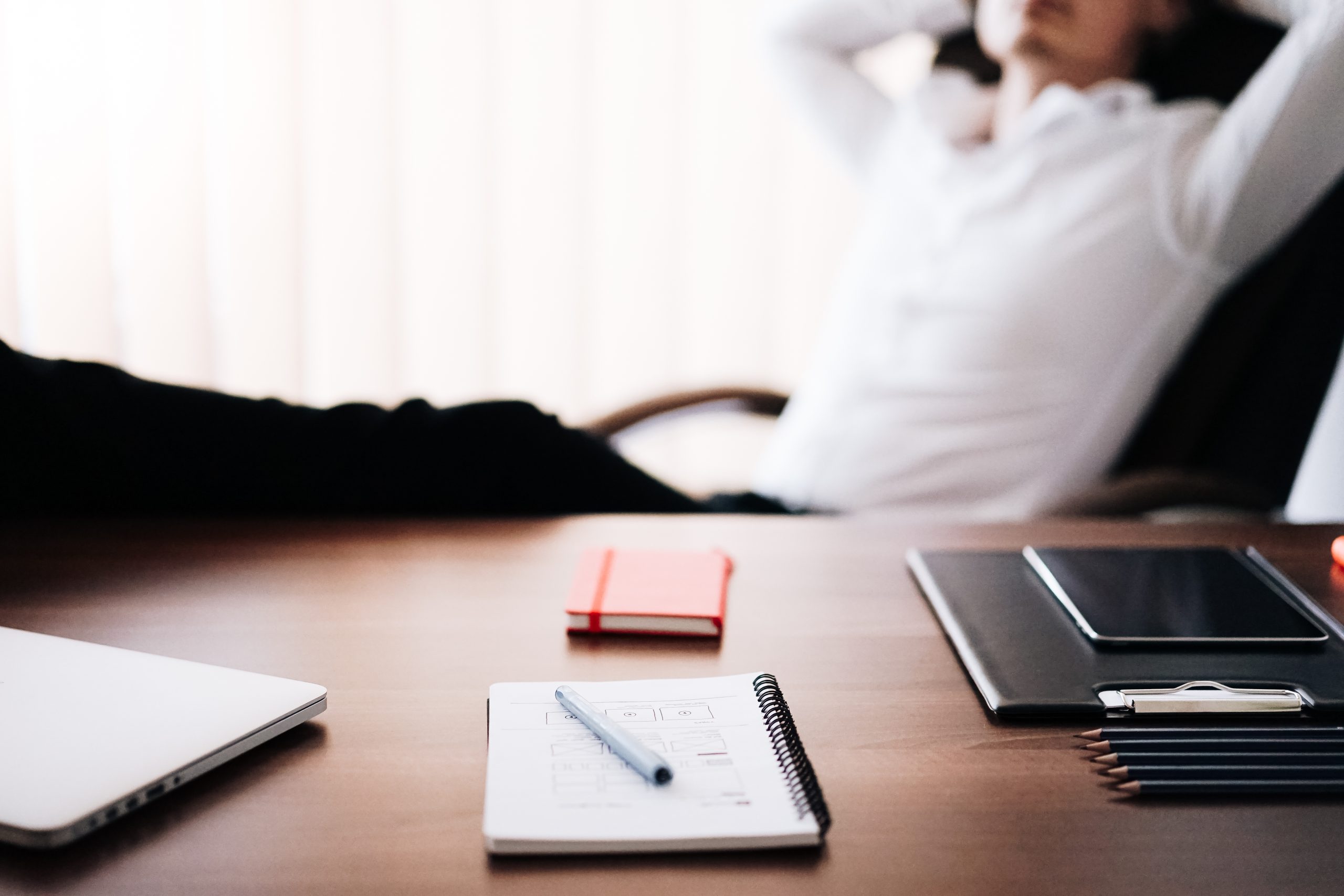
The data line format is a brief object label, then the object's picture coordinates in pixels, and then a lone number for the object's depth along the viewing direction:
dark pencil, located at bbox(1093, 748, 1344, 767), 0.56
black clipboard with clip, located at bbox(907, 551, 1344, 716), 0.62
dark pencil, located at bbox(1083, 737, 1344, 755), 0.57
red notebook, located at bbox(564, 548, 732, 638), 0.72
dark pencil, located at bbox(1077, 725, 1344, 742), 0.59
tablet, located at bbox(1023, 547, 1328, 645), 0.70
